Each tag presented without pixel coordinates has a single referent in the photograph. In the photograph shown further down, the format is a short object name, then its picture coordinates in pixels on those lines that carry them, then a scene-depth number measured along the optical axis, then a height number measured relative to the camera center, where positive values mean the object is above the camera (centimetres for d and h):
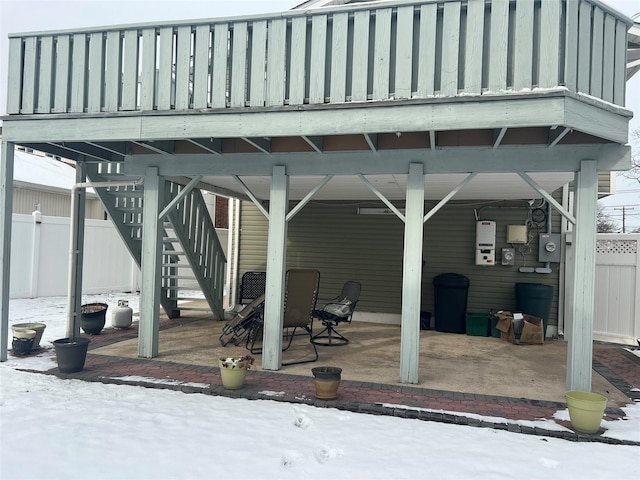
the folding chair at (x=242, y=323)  600 -108
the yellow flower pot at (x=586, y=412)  346 -120
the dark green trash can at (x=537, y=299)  743 -77
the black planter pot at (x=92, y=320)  673 -121
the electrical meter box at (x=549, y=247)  770 +9
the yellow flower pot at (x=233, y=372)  431 -121
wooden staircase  686 +11
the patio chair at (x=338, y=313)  647 -95
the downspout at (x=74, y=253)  572 -20
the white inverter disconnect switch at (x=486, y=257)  791 -12
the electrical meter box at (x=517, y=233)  771 +29
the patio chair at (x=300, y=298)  559 -66
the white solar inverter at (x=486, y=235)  791 +26
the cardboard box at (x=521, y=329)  698 -119
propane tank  727 -123
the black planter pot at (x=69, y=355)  470 -121
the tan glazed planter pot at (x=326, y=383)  405 -122
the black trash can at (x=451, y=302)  785 -90
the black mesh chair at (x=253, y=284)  917 -82
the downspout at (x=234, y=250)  944 -16
